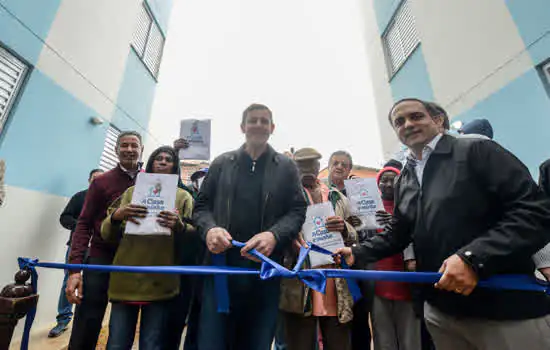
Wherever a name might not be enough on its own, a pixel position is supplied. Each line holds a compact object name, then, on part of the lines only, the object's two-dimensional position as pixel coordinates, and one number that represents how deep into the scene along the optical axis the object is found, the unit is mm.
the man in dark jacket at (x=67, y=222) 3234
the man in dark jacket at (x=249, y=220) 1290
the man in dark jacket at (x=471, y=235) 954
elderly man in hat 1761
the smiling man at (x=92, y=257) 1730
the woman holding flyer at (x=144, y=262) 1516
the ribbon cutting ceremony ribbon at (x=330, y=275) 1002
